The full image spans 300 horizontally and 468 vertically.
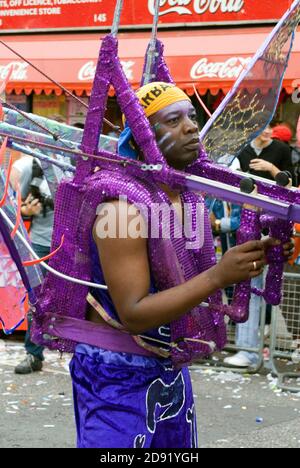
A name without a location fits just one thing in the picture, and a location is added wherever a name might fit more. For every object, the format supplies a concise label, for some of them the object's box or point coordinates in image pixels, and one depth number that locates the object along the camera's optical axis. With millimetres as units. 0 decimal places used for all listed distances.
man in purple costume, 2840
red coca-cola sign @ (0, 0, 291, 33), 12102
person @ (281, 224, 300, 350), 7597
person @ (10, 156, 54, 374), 7414
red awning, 10969
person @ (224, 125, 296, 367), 7754
